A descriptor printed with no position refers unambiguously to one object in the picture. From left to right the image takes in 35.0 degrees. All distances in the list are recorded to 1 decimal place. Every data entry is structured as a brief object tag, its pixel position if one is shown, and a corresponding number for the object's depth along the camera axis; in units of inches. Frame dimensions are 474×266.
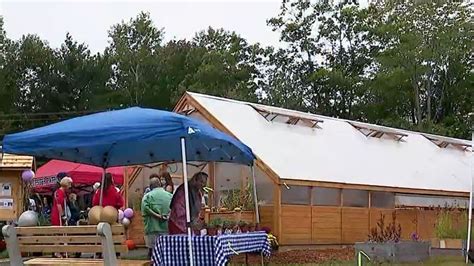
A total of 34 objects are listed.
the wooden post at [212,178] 659.4
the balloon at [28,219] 440.7
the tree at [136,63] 1673.2
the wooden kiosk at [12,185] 593.3
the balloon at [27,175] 618.0
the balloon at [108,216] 305.7
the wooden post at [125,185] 719.7
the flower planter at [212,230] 508.7
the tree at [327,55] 1515.7
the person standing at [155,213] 422.3
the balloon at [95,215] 309.1
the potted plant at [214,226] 516.1
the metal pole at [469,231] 505.4
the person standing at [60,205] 513.7
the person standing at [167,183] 476.2
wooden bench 271.6
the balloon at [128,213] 659.9
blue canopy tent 312.7
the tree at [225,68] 1508.4
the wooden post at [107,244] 269.4
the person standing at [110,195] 440.1
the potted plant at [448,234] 550.6
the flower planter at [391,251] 482.9
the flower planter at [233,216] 576.1
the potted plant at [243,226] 523.7
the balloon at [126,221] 642.6
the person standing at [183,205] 343.9
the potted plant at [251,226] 531.8
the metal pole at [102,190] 433.7
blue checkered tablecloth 306.5
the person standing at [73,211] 543.0
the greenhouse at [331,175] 625.3
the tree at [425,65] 1373.0
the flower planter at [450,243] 548.8
